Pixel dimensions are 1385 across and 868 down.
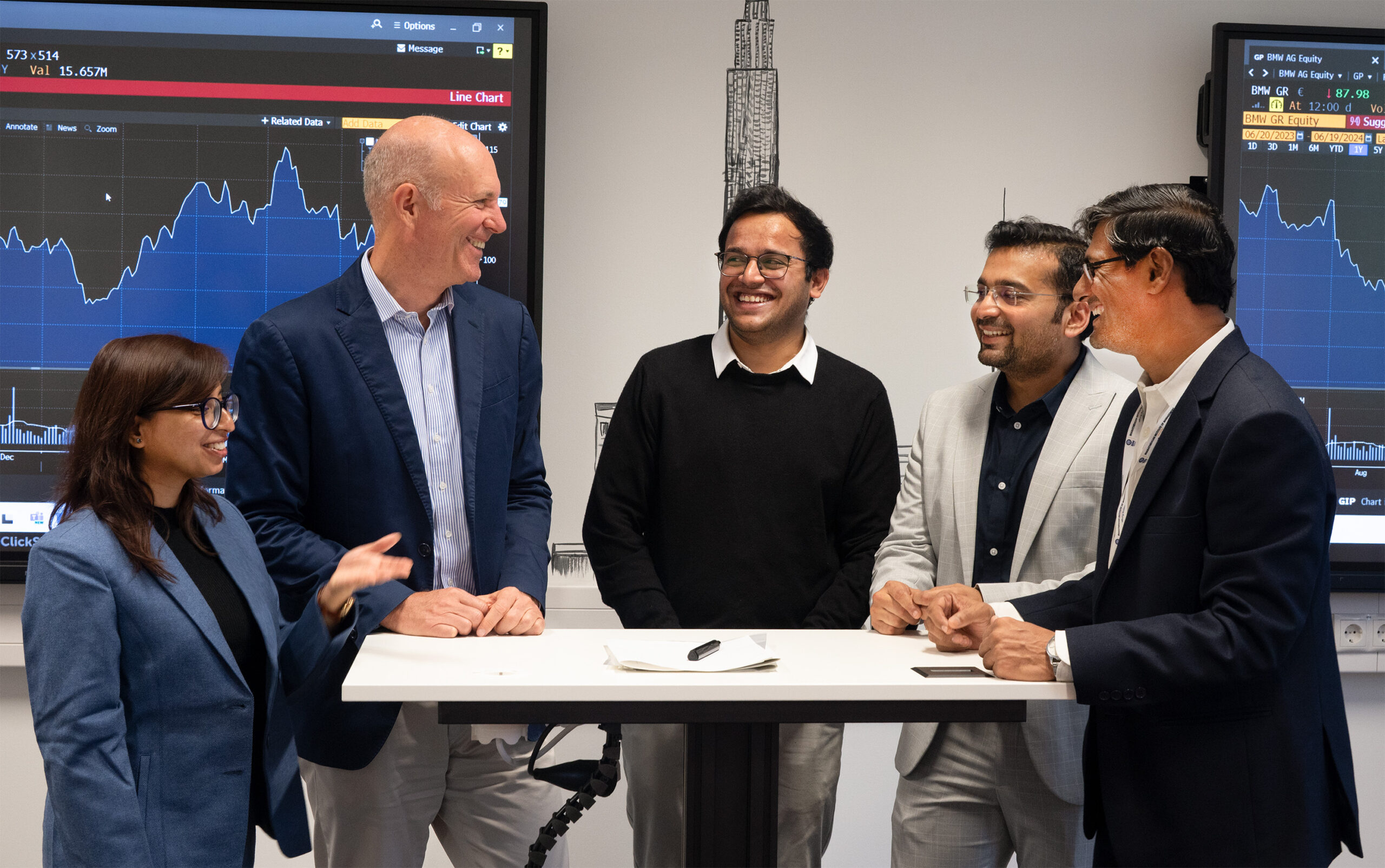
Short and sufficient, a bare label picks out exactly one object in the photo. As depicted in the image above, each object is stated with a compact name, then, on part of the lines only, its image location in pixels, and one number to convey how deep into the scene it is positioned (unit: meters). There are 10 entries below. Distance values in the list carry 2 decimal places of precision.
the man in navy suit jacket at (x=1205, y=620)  1.67
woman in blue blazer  1.74
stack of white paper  1.75
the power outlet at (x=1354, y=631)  3.44
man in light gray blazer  2.31
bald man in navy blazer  2.22
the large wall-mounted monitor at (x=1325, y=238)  3.37
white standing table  1.65
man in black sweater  2.58
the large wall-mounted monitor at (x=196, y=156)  3.13
